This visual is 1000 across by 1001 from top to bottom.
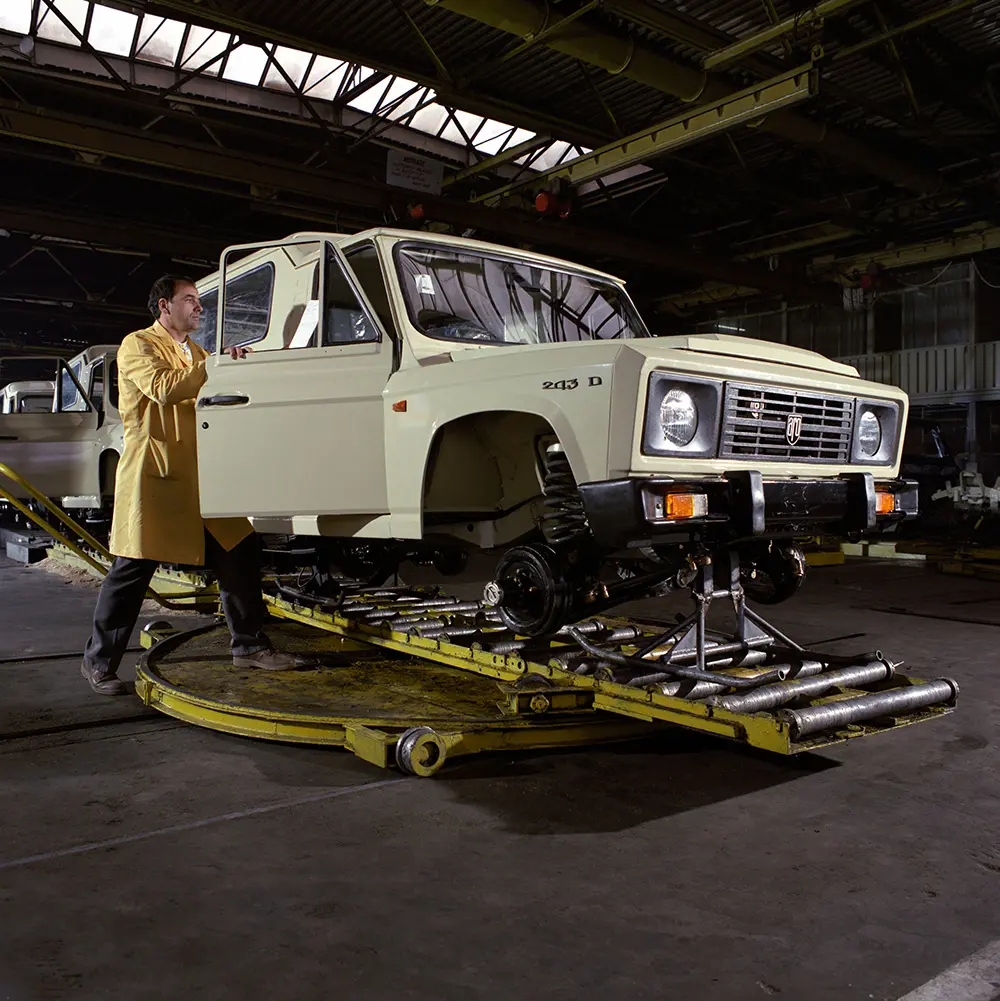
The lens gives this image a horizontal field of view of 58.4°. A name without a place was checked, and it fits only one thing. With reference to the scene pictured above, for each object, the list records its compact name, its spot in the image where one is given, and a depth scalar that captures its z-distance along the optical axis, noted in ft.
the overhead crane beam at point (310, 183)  28.71
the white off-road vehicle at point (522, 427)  10.27
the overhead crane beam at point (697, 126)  24.71
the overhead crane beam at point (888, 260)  42.88
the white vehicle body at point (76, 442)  30.48
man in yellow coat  13.41
